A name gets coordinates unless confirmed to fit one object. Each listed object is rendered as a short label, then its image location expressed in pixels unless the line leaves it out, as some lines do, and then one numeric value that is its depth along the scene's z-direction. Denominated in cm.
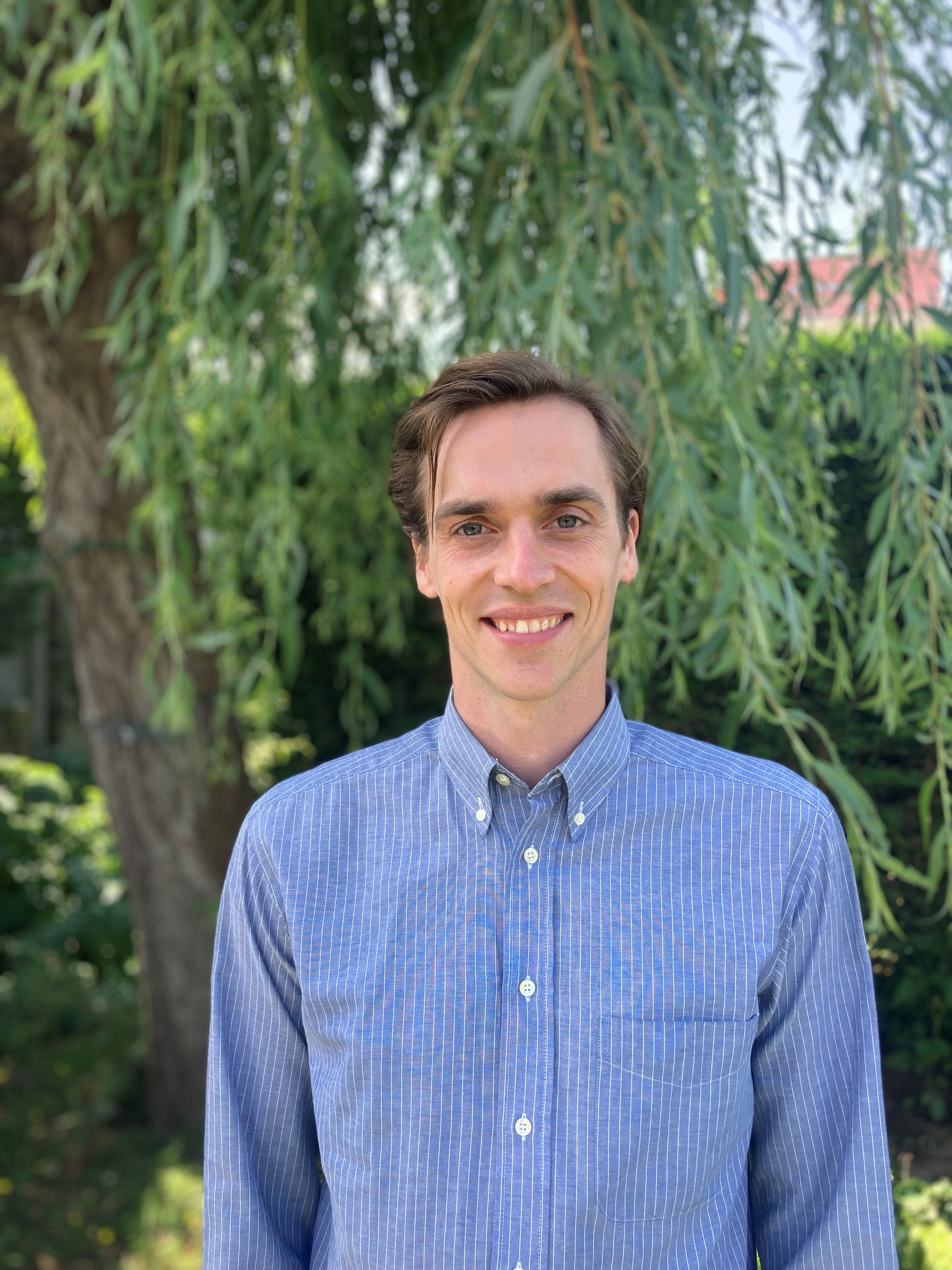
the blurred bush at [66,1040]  305
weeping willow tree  155
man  101
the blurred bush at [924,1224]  156
